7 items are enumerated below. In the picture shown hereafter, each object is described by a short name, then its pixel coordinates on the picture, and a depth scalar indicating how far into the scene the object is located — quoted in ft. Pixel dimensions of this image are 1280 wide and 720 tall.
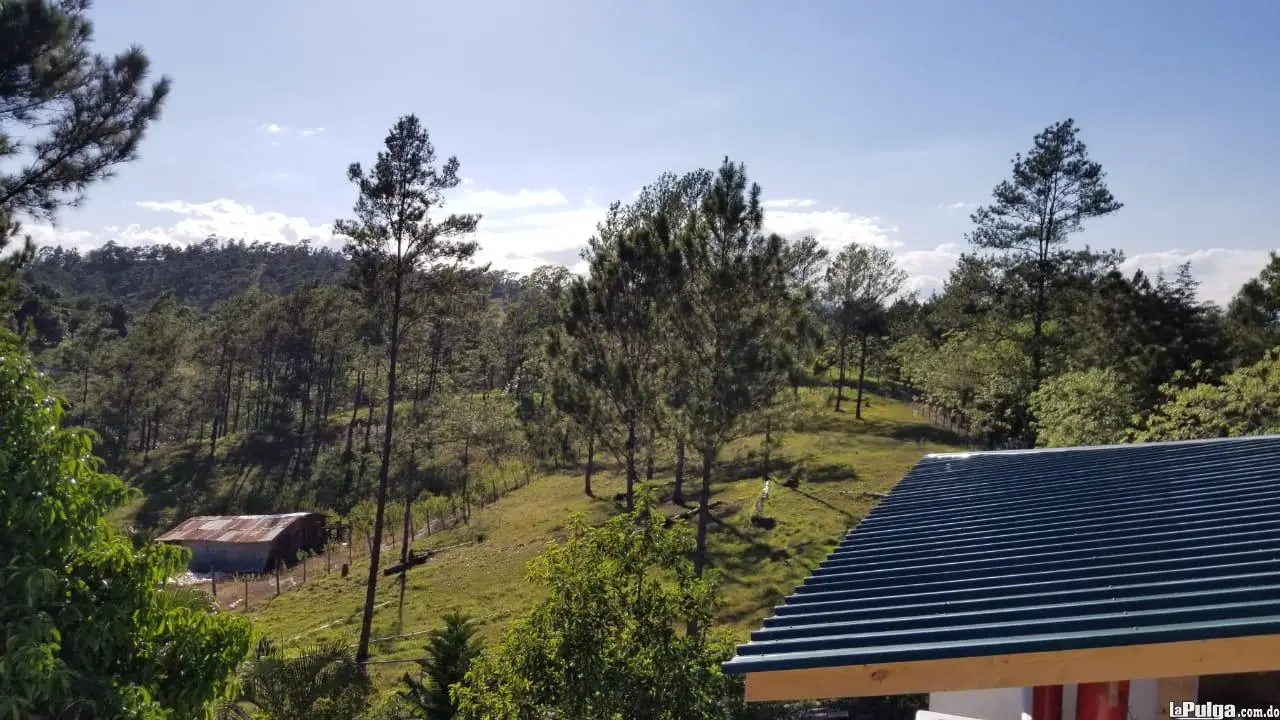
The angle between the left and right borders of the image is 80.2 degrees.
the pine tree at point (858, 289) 134.10
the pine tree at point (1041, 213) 87.71
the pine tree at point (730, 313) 54.95
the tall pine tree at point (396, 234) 57.62
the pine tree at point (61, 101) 41.16
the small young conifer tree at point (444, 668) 34.42
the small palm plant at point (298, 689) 32.89
